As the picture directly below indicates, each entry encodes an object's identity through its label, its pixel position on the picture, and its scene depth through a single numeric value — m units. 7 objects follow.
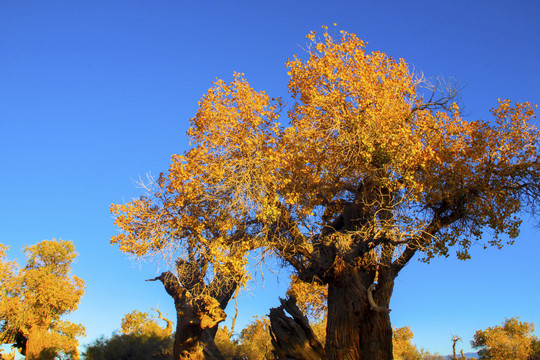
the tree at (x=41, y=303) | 31.41
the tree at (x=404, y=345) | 44.15
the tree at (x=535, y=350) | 47.59
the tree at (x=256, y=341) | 30.61
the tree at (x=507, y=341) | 44.81
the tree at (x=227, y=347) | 27.90
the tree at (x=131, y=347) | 27.44
